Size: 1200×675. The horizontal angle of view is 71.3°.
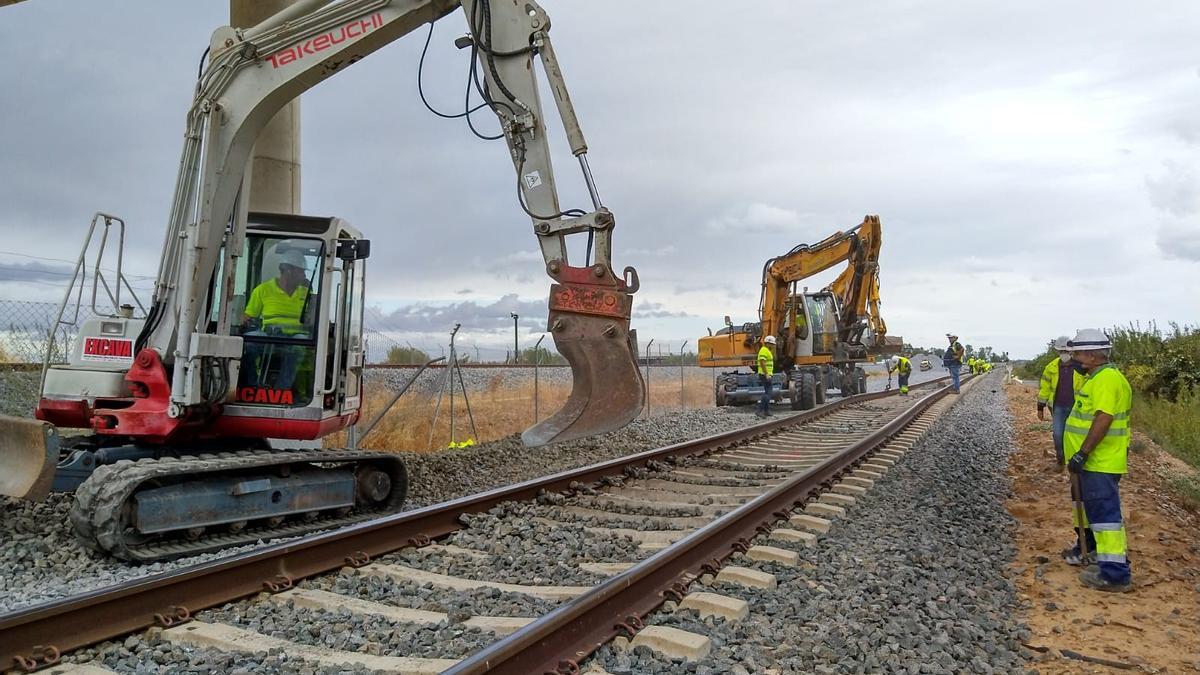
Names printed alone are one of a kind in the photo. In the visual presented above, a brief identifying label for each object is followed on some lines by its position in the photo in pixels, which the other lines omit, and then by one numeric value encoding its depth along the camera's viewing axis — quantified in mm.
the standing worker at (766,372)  17562
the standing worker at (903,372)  26781
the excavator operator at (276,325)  7012
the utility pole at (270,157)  10508
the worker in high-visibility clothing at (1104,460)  5289
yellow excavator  20094
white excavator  6398
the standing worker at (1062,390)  7325
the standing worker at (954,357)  27094
